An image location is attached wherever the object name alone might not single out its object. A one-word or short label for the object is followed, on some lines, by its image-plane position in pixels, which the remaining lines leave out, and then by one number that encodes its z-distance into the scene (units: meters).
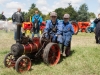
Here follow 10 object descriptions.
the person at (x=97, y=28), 6.05
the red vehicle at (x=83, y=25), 12.12
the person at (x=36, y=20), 7.01
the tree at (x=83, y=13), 42.52
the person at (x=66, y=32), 4.12
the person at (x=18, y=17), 6.11
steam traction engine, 3.22
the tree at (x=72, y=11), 38.85
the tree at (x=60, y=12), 41.25
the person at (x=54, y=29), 3.83
